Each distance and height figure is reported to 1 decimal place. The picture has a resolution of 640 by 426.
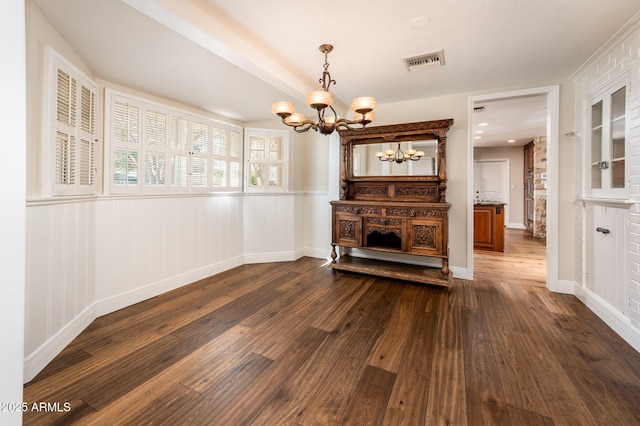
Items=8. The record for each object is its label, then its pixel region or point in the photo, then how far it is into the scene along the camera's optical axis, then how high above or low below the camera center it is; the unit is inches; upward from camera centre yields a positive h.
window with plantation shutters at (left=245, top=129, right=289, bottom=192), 175.9 +34.3
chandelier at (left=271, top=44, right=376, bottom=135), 86.0 +34.9
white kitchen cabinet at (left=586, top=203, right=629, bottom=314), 90.4 -14.4
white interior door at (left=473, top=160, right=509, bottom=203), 335.3 +40.7
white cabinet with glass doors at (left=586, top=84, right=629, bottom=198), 94.3 +26.8
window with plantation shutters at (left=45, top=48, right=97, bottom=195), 77.4 +26.4
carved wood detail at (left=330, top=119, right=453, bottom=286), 134.8 +2.9
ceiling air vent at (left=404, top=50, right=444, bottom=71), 104.0 +61.3
